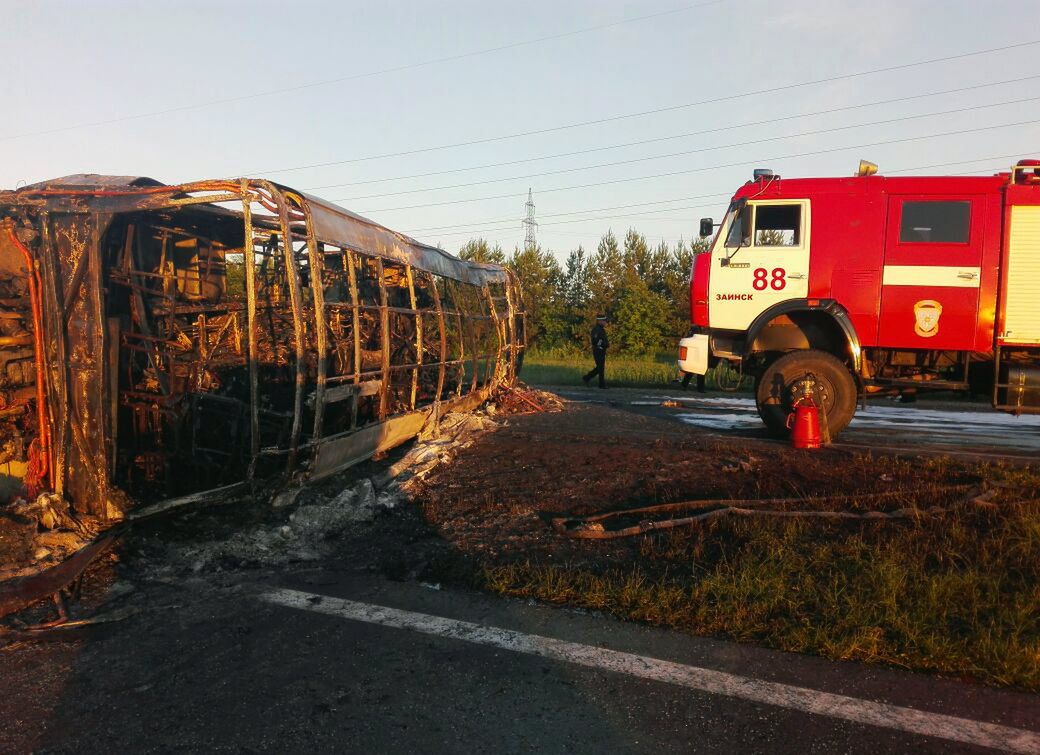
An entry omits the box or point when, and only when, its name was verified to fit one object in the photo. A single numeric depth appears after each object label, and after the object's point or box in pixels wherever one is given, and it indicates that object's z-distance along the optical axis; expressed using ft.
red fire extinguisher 28.35
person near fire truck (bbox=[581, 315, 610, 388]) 60.80
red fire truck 27.96
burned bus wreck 18.97
